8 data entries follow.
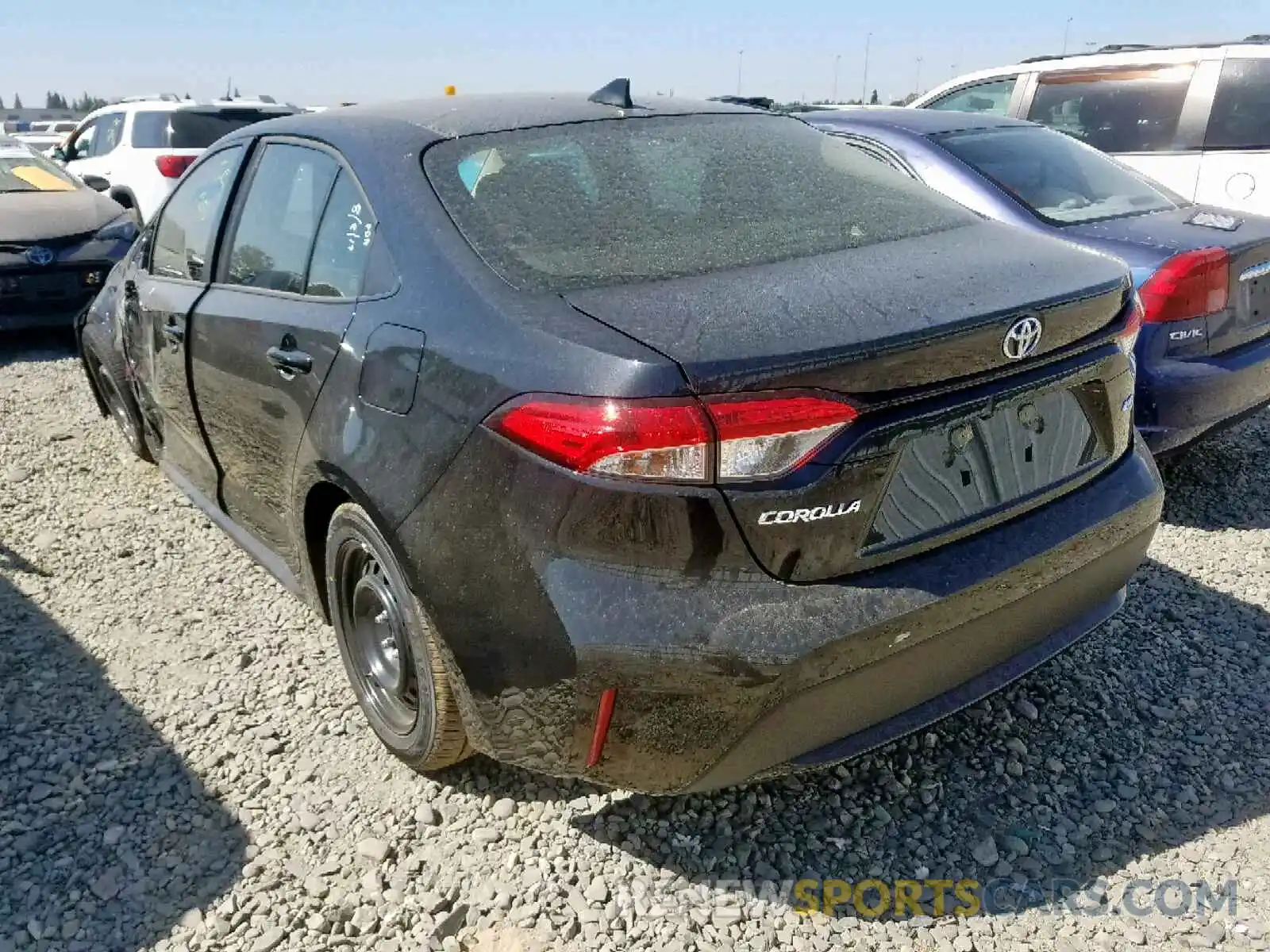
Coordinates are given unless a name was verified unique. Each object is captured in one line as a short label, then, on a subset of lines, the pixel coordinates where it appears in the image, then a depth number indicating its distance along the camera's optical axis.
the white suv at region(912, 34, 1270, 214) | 6.44
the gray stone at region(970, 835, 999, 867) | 2.35
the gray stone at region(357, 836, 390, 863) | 2.43
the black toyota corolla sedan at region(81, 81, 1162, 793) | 1.88
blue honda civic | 3.81
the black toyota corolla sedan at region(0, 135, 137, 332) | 6.98
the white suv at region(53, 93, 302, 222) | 11.10
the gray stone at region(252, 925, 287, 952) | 2.19
